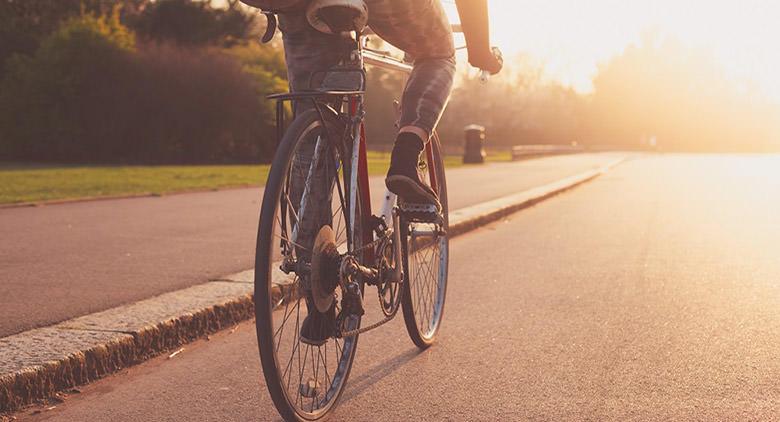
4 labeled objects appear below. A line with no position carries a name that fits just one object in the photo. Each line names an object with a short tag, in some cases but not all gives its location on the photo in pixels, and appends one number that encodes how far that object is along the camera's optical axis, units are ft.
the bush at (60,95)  101.04
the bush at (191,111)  101.14
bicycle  9.42
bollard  106.73
